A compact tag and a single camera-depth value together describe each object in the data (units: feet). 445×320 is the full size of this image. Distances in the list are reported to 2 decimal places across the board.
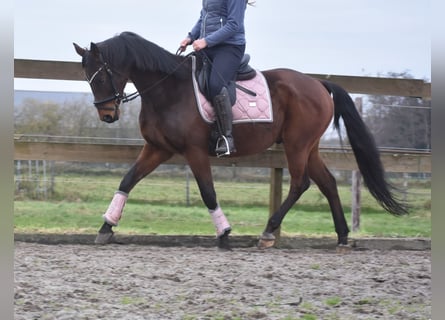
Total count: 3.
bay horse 34.22
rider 33.86
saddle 34.65
